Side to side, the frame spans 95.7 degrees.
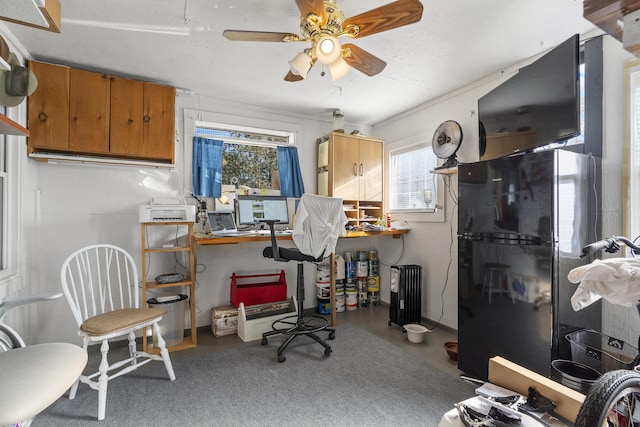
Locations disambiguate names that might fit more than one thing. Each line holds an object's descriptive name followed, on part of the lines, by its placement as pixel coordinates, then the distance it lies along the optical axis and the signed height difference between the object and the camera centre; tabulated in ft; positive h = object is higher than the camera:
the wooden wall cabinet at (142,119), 8.02 +2.69
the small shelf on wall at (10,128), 3.45 +1.08
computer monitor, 10.07 +0.14
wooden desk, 8.27 -0.76
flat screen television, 5.41 +2.34
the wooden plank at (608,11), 3.29 +2.40
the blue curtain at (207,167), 9.72 +1.56
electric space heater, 10.00 -2.84
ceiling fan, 4.66 +3.23
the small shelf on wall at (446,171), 9.25 +1.39
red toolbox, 9.71 -2.59
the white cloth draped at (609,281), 3.24 -0.80
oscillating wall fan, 9.00 +2.28
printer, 7.79 -0.01
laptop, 9.13 -0.33
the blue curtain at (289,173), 11.23 +1.56
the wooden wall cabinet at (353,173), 11.14 +1.62
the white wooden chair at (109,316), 5.49 -2.20
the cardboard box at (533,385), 3.24 -2.09
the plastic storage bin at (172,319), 8.15 -3.07
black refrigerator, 5.39 -0.84
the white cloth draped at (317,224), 7.95 -0.32
